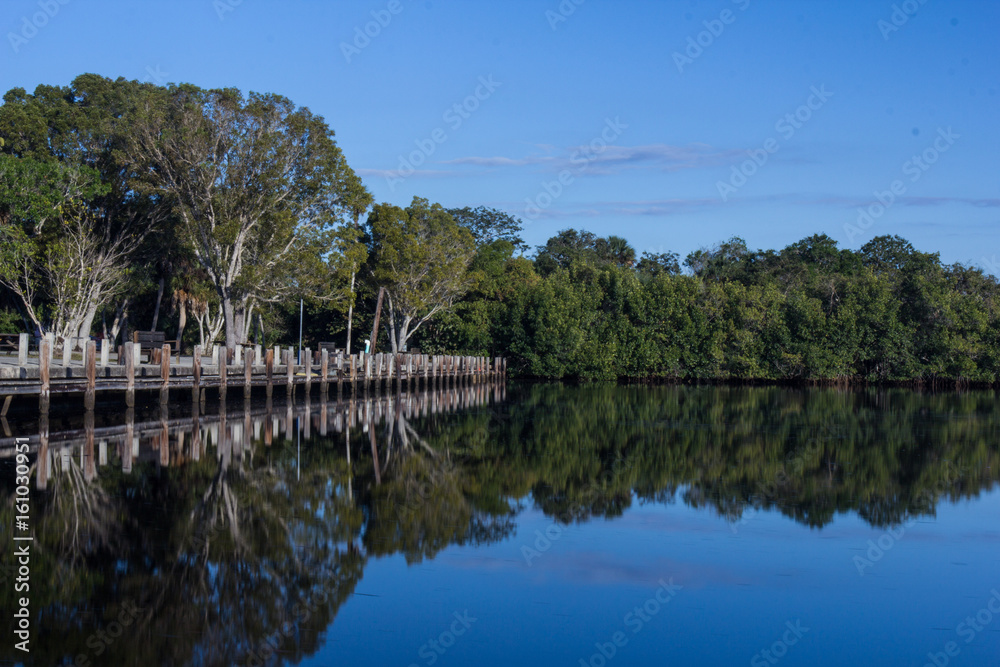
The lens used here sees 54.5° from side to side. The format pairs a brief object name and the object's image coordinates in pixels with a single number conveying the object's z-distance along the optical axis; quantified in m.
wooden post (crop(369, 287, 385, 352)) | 48.12
